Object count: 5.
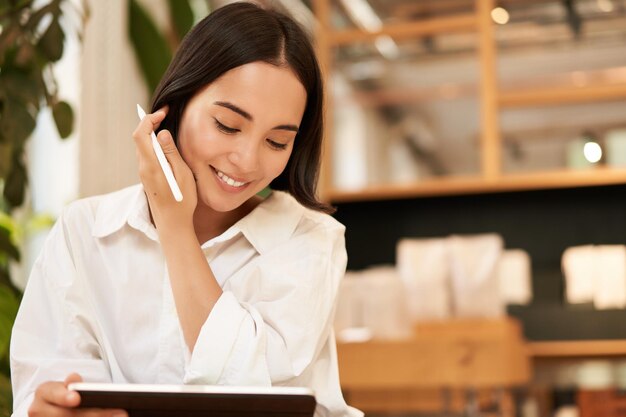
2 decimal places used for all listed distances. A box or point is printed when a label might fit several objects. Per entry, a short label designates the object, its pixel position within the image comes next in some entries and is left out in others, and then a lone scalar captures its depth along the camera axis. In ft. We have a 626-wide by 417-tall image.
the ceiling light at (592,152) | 15.65
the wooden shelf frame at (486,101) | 15.72
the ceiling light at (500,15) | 16.31
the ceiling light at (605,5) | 15.65
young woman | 3.86
